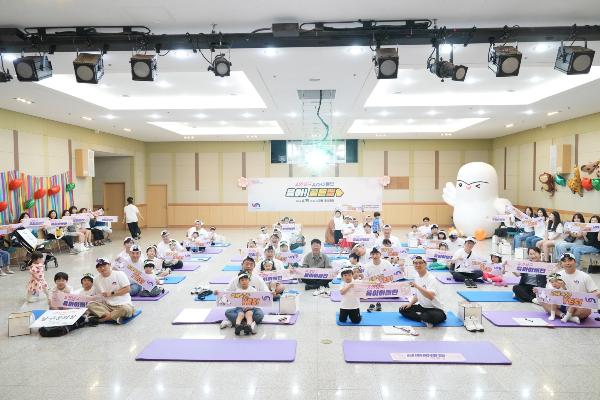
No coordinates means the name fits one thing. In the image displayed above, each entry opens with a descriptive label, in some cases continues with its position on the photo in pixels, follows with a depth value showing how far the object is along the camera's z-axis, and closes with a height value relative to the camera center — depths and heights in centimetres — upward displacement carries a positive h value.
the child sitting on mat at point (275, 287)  762 -181
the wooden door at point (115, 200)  1919 -35
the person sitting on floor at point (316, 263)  852 -155
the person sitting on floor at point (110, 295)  645 -167
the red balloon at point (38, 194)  1236 -3
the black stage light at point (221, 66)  604 +189
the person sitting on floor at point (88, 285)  657 -150
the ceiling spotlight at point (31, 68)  571 +179
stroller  1080 -134
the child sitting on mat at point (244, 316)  596 -190
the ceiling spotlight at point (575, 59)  539 +177
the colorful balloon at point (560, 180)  1367 +35
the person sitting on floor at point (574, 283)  621 -143
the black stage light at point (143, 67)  570 +179
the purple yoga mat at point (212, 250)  1318 -193
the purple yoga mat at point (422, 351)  502 -209
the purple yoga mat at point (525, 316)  616 -206
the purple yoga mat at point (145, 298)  786 -206
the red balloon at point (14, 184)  1138 +26
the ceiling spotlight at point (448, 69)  584 +179
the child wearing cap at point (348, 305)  632 -179
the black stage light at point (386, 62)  567 +182
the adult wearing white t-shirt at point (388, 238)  1073 -130
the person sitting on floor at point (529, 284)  747 -176
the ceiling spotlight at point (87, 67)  571 +178
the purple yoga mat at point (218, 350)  515 -210
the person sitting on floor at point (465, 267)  898 -171
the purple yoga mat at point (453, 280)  891 -203
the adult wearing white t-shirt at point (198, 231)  1348 -133
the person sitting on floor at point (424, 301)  622 -176
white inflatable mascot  1548 -35
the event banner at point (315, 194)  1702 -9
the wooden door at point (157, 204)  2036 -58
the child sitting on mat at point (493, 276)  883 -190
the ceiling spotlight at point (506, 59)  556 +182
